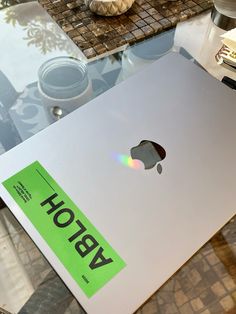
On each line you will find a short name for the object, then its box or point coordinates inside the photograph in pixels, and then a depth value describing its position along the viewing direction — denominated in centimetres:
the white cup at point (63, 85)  67
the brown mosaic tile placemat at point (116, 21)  83
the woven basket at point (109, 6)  84
